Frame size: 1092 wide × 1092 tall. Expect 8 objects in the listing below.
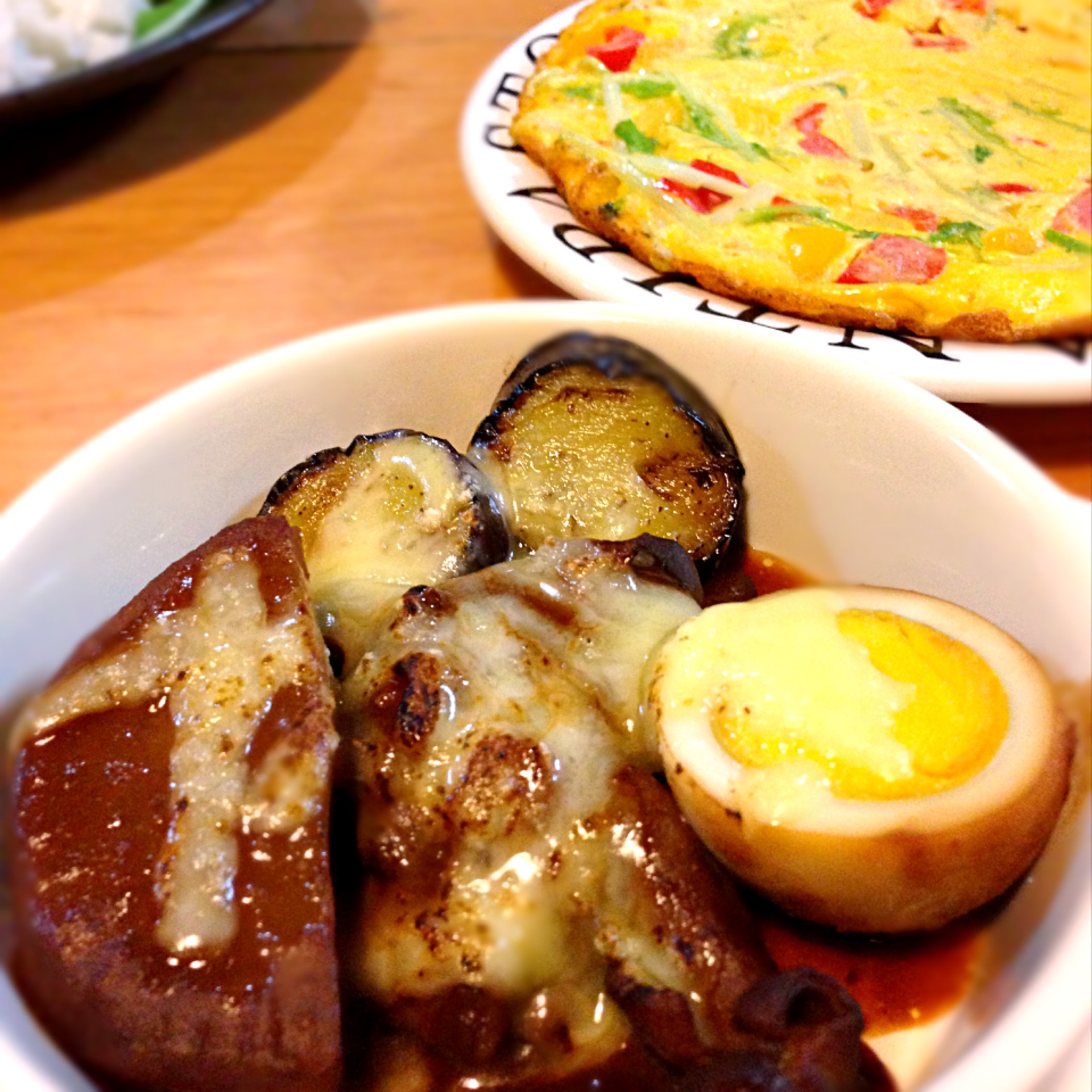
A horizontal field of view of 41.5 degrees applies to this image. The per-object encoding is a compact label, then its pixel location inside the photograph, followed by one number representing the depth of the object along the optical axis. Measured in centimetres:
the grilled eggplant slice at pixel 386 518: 21
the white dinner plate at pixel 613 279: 30
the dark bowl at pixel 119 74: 39
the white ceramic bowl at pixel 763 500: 18
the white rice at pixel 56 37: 44
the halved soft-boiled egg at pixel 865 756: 18
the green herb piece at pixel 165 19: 48
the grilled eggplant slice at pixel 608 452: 23
